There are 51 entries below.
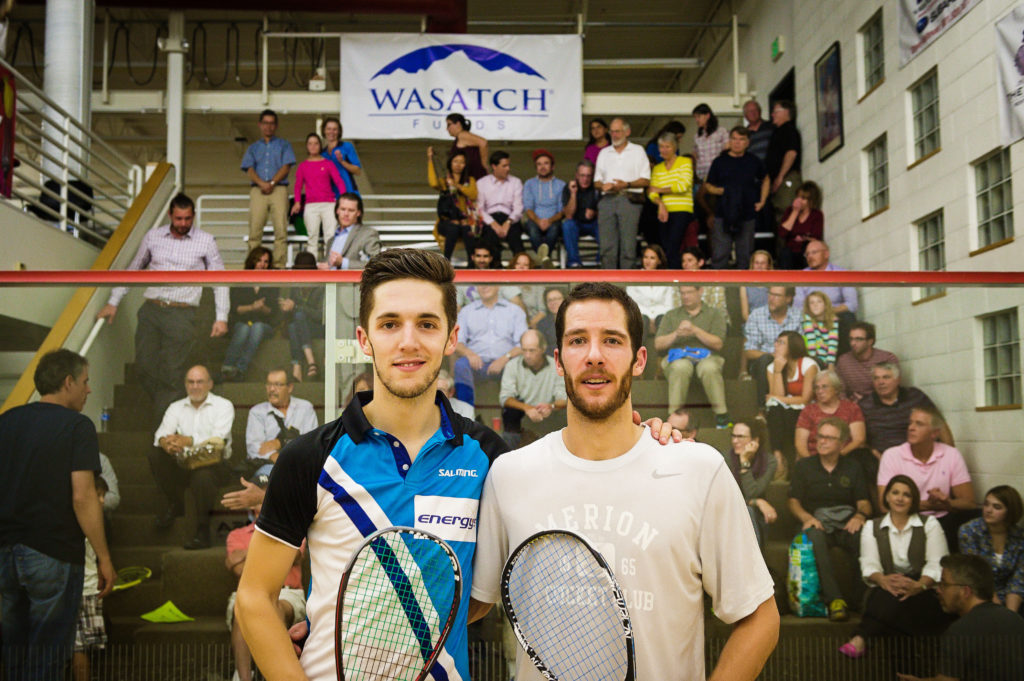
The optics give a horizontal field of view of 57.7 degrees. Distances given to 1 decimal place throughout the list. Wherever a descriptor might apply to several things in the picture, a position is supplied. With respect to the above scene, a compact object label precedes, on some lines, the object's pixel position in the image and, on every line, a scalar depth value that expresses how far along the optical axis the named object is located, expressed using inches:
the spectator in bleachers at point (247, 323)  163.9
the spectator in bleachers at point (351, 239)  297.1
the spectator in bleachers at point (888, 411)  161.8
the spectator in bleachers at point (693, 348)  162.4
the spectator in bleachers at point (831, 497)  160.2
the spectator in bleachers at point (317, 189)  357.1
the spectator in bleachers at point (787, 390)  162.1
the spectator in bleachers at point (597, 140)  343.0
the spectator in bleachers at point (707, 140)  366.9
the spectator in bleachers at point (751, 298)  166.1
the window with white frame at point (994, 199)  235.1
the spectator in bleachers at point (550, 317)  163.9
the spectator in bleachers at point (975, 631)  157.1
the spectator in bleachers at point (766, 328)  163.2
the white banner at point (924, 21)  257.9
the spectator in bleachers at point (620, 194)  329.1
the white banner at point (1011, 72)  223.9
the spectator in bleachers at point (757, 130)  370.6
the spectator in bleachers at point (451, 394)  159.2
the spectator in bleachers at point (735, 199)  335.9
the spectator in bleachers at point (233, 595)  146.7
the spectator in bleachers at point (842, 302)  163.7
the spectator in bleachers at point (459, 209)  332.5
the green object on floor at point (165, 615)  156.9
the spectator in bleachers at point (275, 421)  161.0
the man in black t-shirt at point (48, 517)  155.0
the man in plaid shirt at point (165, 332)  162.9
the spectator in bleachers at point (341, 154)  359.3
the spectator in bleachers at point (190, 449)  161.8
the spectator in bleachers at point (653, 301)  163.2
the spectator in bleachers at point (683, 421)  159.5
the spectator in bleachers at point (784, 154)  369.7
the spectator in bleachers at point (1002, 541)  159.8
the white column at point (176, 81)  420.2
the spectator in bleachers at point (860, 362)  161.8
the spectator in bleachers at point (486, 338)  162.7
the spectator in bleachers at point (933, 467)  161.2
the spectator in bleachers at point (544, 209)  342.6
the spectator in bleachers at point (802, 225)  337.1
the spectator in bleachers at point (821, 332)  162.6
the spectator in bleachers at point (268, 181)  368.2
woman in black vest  157.6
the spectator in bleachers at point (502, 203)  339.3
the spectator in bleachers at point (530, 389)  159.2
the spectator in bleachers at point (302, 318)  164.7
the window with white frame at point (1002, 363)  164.7
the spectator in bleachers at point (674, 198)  331.3
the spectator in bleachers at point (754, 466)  159.8
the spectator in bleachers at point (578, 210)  338.3
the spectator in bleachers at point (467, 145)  346.6
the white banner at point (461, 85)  403.5
